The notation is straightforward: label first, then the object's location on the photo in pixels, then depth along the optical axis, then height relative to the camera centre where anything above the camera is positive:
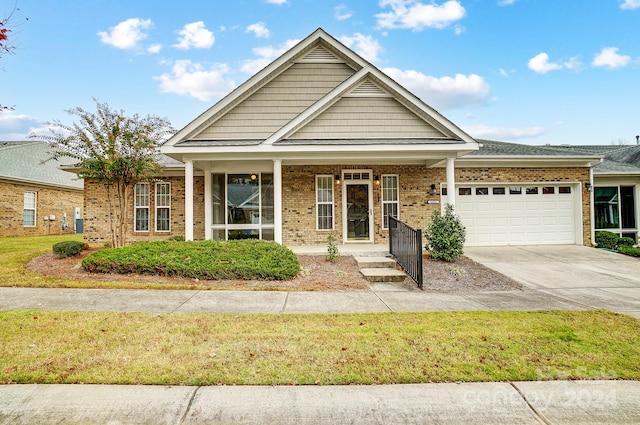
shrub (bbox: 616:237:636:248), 12.13 -0.94
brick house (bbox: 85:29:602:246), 9.88 +1.69
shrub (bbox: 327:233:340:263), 9.20 -0.92
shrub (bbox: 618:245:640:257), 10.69 -1.13
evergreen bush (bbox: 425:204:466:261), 9.27 -0.53
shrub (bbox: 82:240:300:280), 7.62 -0.97
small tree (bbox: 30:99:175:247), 9.24 +2.27
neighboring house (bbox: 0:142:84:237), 17.12 +1.67
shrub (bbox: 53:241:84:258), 9.73 -0.81
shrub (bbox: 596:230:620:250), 12.15 -0.86
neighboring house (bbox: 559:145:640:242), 13.06 +0.61
